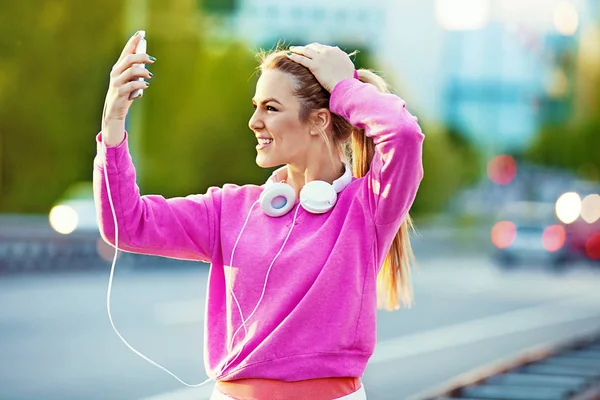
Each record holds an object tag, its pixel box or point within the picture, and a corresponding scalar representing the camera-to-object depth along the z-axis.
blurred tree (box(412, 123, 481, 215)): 65.81
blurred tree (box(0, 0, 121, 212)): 37.72
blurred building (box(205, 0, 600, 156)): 97.88
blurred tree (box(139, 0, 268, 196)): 46.44
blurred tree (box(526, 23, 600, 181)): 92.06
